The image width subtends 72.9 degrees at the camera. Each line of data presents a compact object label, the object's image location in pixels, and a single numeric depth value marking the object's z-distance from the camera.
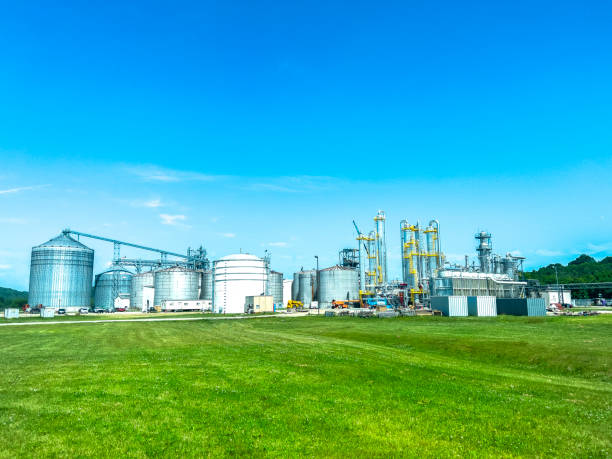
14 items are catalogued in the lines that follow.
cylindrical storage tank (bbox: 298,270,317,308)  148.62
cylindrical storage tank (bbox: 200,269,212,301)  144.73
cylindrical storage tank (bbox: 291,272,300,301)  152.49
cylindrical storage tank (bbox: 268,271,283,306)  146.62
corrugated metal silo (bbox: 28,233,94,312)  123.94
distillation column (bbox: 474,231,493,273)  135.62
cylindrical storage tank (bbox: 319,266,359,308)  132.62
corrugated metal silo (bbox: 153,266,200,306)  137.00
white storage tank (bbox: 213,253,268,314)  112.88
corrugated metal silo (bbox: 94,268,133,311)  148.88
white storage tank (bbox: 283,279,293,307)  163.00
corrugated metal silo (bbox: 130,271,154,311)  143.12
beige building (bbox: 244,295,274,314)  108.56
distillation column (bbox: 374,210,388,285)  142.25
